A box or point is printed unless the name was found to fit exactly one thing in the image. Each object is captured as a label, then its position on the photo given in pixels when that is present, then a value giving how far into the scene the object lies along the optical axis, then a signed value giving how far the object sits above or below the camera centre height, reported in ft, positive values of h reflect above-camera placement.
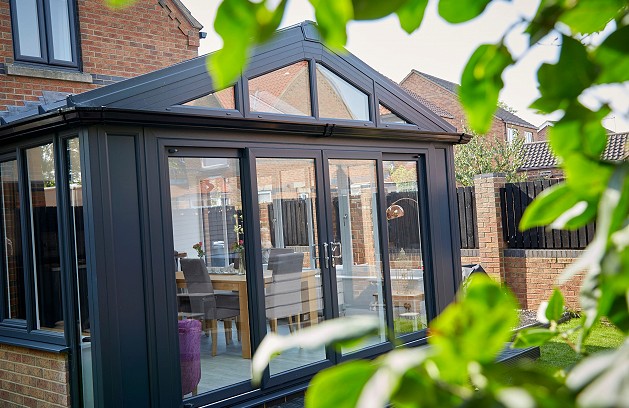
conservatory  17.56 -0.13
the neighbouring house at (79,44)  25.17 +7.02
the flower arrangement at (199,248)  19.30 -0.74
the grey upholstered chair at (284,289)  20.97 -2.16
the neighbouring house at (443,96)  114.93 +17.10
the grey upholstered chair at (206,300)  19.08 -2.16
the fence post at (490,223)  36.09 -1.11
